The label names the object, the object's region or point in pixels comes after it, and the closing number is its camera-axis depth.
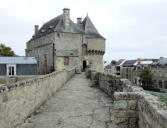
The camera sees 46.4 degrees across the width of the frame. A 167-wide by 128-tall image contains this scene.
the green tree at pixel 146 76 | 46.84
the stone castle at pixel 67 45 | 33.38
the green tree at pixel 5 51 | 41.33
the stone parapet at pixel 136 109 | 2.84
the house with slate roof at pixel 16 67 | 21.05
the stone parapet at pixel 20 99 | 4.28
